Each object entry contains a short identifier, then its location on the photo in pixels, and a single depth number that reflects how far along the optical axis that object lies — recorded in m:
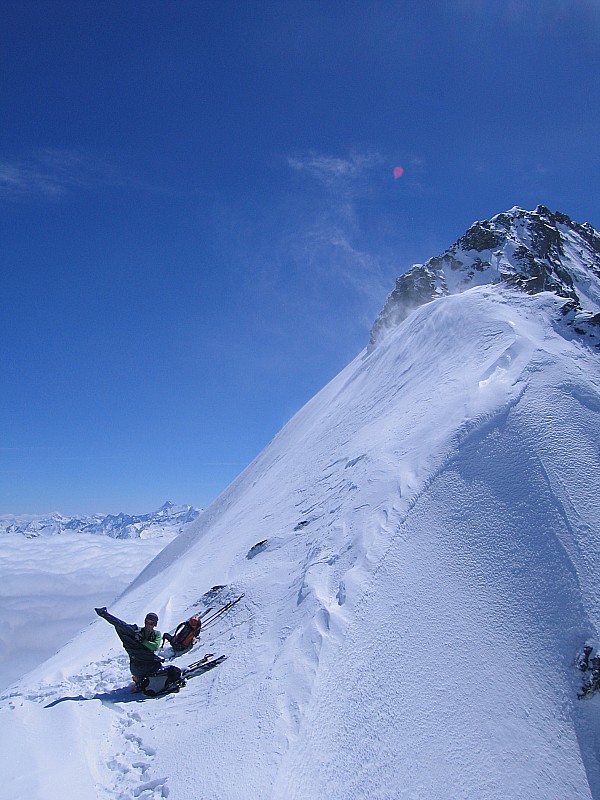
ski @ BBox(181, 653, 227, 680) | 8.30
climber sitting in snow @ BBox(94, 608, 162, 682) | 8.19
